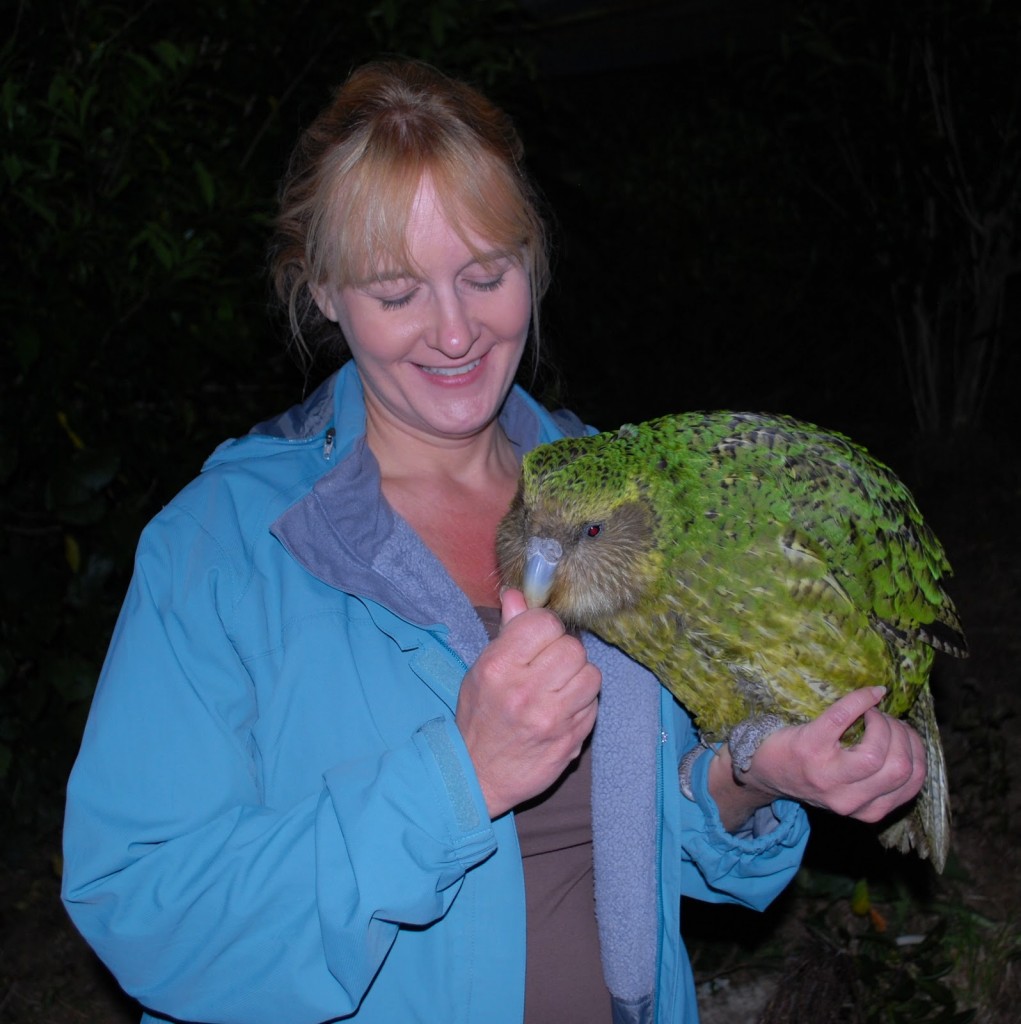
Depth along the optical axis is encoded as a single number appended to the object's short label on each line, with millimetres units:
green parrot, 902
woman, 824
